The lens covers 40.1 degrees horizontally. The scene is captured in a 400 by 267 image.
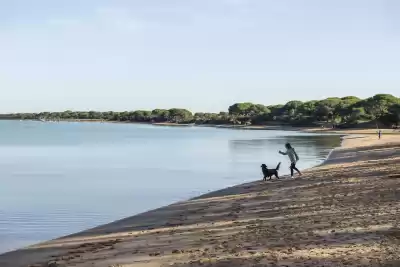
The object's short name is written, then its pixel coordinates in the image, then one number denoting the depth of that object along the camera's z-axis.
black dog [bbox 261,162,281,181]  21.92
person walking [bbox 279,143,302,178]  20.53
